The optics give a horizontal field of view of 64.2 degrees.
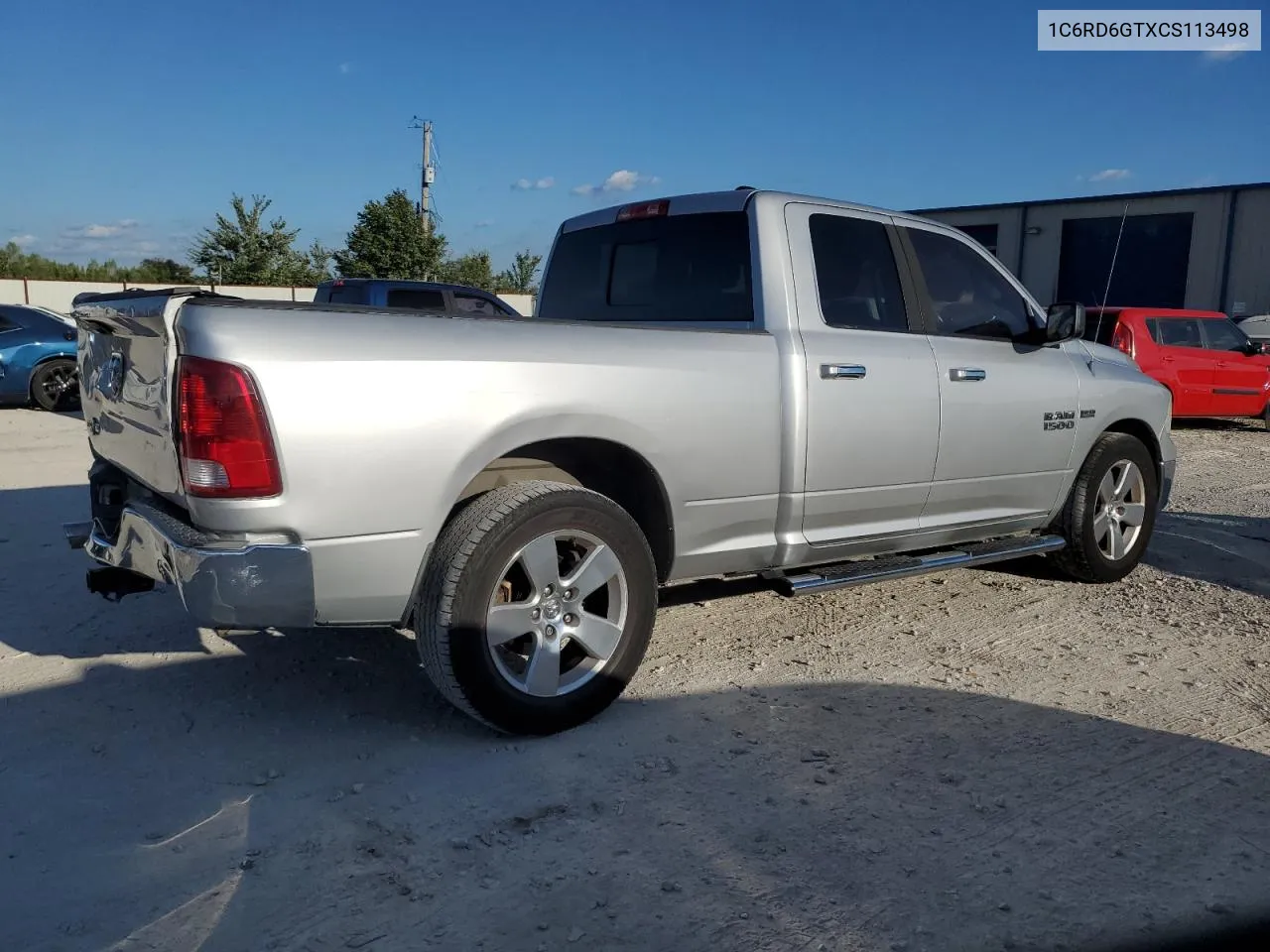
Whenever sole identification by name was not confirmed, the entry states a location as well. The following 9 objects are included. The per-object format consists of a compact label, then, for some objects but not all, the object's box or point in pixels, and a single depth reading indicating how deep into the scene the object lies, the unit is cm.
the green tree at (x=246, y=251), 4131
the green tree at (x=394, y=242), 3950
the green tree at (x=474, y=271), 4566
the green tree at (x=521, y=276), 5216
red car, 1267
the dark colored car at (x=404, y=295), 1257
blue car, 1258
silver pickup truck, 290
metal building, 2530
